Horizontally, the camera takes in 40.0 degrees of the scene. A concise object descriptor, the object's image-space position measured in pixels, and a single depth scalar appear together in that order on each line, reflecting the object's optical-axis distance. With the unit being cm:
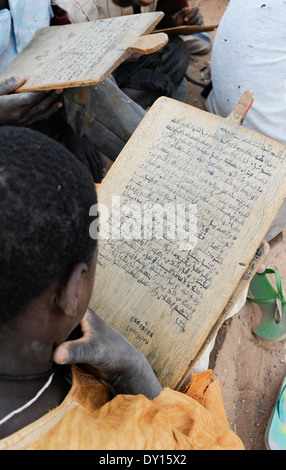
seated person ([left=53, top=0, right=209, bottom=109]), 259
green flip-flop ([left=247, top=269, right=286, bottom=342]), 189
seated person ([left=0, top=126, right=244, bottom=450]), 63
